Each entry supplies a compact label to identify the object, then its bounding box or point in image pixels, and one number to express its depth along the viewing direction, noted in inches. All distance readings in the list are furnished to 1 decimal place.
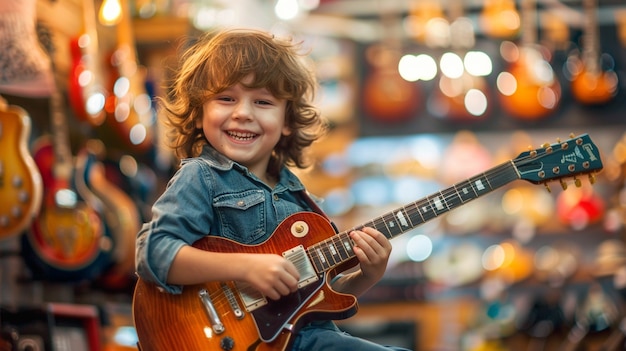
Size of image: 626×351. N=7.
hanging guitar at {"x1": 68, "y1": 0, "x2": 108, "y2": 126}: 196.5
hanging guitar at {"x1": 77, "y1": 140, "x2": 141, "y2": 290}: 195.6
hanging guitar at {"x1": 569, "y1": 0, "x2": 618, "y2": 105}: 355.3
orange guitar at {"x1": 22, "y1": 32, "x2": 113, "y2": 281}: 171.9
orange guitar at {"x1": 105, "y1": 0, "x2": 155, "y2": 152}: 216.2
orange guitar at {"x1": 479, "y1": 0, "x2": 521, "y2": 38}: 354.6
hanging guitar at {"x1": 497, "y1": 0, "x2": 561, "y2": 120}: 361.1
